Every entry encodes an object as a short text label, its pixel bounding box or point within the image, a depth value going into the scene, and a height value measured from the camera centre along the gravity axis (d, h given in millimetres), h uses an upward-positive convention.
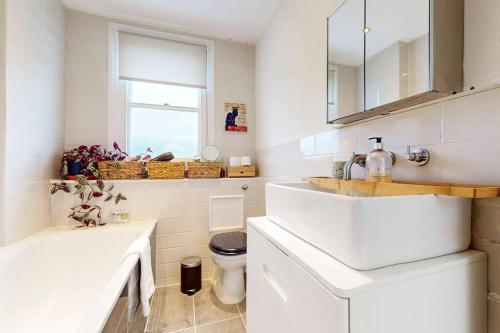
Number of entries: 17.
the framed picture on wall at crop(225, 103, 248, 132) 2396 +555
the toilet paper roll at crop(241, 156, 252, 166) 2240 +60
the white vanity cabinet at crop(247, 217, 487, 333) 436 -294
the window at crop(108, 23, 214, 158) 2125 +797
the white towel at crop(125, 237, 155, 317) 1220 -640
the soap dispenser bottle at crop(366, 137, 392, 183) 795 +13
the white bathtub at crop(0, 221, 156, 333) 1158 -697
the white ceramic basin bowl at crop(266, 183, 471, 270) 495 -151
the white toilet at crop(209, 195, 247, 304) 1652 -733
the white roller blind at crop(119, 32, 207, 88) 2145 +1092
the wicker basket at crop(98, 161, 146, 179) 1870 -35
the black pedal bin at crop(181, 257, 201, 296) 1871 -969
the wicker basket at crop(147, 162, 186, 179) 1987 -35
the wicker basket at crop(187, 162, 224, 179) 2082 -25
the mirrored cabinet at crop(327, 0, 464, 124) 678 +433
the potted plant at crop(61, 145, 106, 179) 1812 +32
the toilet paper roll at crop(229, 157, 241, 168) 2236 +48
